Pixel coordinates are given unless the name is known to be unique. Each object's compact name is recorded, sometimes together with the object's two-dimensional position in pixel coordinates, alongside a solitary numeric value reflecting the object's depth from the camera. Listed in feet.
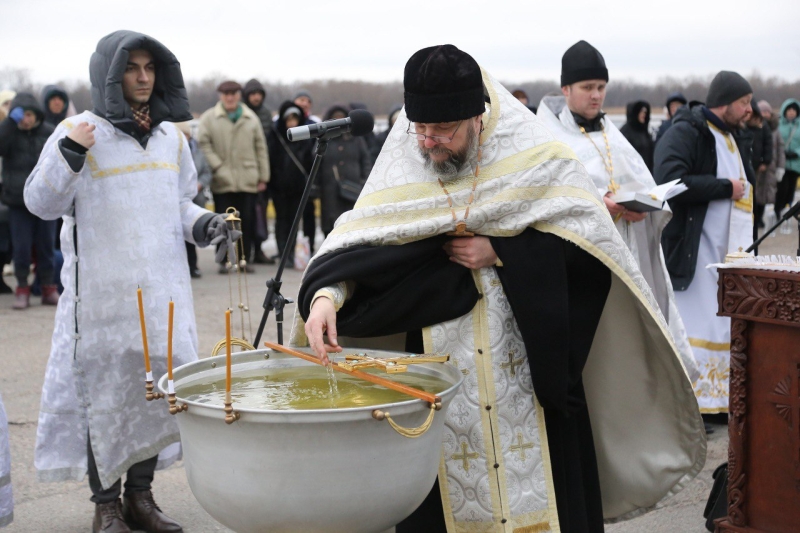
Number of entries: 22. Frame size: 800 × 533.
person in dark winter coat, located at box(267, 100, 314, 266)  38.42
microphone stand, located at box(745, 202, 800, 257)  15.29
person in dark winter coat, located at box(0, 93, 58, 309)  30.96
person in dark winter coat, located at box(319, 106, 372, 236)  37.42
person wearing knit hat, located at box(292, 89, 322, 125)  39.34
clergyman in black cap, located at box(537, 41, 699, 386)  16.49
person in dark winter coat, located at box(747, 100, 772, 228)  37.45
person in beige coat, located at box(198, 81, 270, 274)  36.52
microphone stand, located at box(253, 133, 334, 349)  10.98
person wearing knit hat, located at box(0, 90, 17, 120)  33.35
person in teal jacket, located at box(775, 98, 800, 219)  48.88
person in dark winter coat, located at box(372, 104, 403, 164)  41.28
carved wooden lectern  11.81
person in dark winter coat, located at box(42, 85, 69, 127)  33.94
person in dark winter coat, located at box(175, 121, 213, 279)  35.83
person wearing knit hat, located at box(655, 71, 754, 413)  18.98
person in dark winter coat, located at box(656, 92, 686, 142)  42.60
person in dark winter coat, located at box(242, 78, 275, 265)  38.91
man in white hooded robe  13.10
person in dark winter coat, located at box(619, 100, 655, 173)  37.73
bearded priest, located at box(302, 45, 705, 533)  8.91
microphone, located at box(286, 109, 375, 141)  10.67
